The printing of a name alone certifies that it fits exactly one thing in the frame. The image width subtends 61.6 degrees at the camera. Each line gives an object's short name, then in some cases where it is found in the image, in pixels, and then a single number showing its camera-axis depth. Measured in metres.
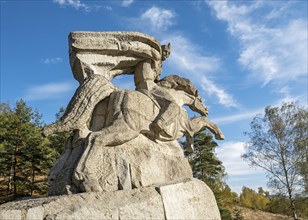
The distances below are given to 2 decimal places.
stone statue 3.15
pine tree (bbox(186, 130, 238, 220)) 19.74
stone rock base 2.71
